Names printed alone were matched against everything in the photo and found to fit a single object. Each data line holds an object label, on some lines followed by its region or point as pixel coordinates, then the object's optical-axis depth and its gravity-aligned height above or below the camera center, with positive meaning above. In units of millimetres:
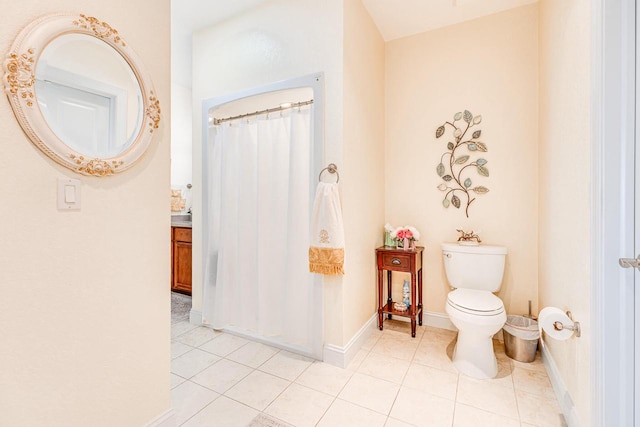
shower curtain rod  2217 +809
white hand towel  1988 -136
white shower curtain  2240 -156
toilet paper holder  1377 -552
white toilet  1891 -617
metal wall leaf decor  2525 +426
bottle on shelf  2698 -763
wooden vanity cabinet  3605 -604
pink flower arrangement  2520 -187
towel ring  2057 +297
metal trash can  2074 -934
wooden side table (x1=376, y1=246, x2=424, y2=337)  2424 -461
